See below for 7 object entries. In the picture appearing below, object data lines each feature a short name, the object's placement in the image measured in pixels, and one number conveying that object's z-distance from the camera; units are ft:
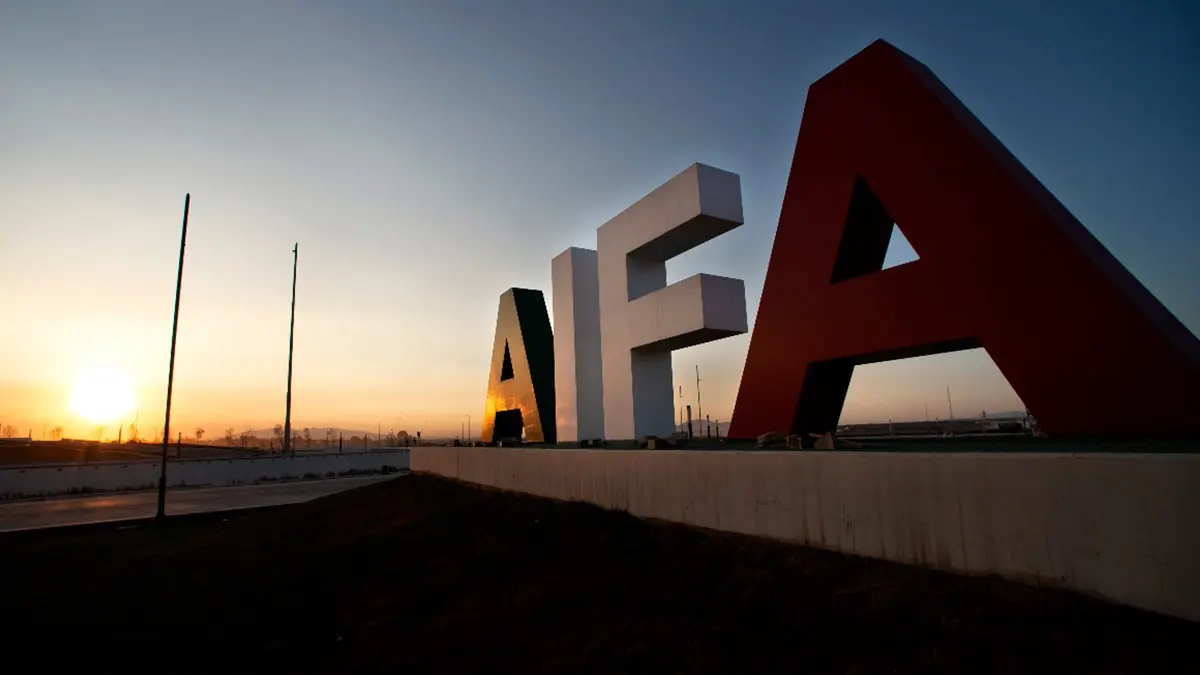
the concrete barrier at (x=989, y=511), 16.39
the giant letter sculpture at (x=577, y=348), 66.49
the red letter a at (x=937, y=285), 25.70
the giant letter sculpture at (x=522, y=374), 76.02
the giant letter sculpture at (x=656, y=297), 47.75
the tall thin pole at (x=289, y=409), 144.88
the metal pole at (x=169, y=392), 77.82
